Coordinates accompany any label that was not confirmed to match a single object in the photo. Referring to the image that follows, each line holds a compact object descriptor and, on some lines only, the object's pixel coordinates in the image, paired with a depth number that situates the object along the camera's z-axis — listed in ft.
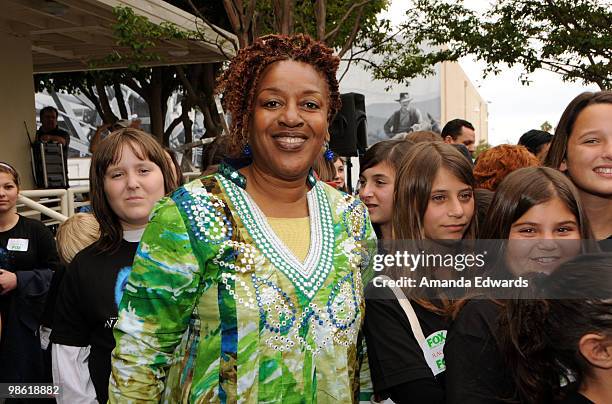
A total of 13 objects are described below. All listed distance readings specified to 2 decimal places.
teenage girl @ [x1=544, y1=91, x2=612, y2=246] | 7.79
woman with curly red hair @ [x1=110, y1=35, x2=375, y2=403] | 5.50
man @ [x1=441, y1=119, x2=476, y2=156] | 21.98
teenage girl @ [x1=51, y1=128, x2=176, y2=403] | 8.36
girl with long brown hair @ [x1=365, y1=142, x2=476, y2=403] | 6.45
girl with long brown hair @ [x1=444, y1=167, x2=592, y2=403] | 5.86
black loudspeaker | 16.20
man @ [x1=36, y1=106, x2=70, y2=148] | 32.17
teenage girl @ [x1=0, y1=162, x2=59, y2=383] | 12.69
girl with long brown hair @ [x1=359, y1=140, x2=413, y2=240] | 10.11
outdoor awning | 28.12
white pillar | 31.63
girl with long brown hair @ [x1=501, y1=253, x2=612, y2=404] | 5.17
